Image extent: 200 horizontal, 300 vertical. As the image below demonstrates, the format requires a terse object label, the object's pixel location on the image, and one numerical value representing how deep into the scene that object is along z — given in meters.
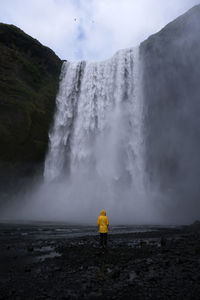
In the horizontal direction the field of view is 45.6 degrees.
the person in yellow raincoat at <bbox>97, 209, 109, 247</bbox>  8.95
